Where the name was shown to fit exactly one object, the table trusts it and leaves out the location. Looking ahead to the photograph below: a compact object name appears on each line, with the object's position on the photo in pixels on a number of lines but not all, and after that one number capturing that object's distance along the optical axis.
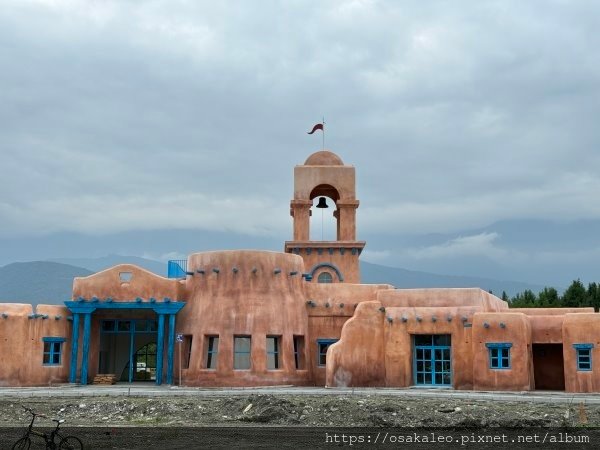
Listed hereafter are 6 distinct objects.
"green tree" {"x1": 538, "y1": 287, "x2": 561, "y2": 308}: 59.84
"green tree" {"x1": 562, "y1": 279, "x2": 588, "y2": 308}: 57.78
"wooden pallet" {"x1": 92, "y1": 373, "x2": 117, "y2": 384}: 34.19
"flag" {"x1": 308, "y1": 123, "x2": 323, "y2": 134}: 46.97
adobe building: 31.38
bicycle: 16.84
